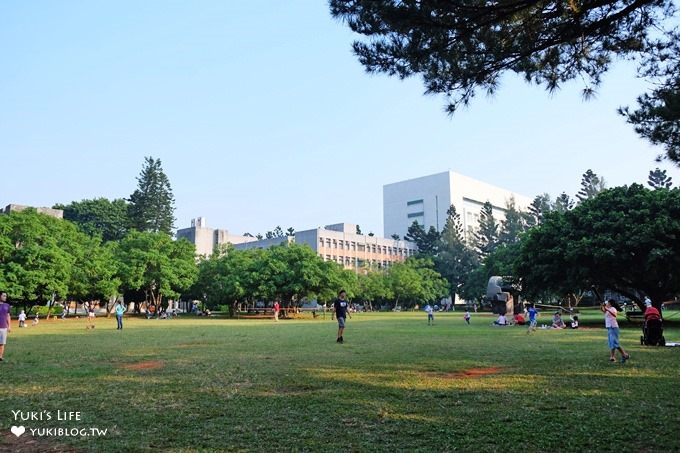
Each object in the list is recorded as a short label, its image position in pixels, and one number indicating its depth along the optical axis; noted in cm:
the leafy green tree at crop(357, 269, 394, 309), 7175
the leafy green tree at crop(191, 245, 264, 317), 4859
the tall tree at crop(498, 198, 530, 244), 8794
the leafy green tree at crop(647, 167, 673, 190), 7629
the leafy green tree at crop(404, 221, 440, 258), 9531
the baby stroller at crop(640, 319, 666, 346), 1488
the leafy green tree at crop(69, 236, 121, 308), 4350
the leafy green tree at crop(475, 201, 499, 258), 8825
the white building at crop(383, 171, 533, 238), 10988
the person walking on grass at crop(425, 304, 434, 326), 3285
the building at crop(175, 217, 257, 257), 9156
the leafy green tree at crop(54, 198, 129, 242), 8119
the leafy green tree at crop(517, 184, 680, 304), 2396
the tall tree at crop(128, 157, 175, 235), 7712
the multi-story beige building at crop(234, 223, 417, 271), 9250
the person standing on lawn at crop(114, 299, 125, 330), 2858
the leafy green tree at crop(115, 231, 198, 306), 4953
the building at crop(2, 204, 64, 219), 6416
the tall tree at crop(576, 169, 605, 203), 8212
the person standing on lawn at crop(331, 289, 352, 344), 1727
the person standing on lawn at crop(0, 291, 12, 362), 1250
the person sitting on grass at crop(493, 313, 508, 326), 2886
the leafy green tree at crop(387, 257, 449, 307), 7362
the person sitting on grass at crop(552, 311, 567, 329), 2508
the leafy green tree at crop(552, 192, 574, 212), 8494
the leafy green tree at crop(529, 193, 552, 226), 8880
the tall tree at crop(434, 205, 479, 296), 8688
